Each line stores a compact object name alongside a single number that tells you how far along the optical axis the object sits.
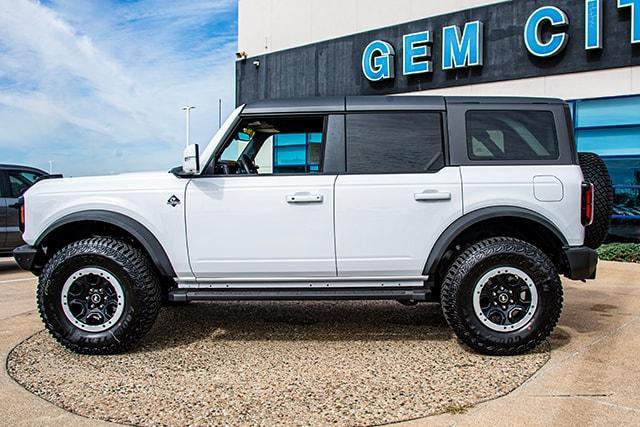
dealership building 11.65
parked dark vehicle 9.22
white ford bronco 4.44
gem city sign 11.62
